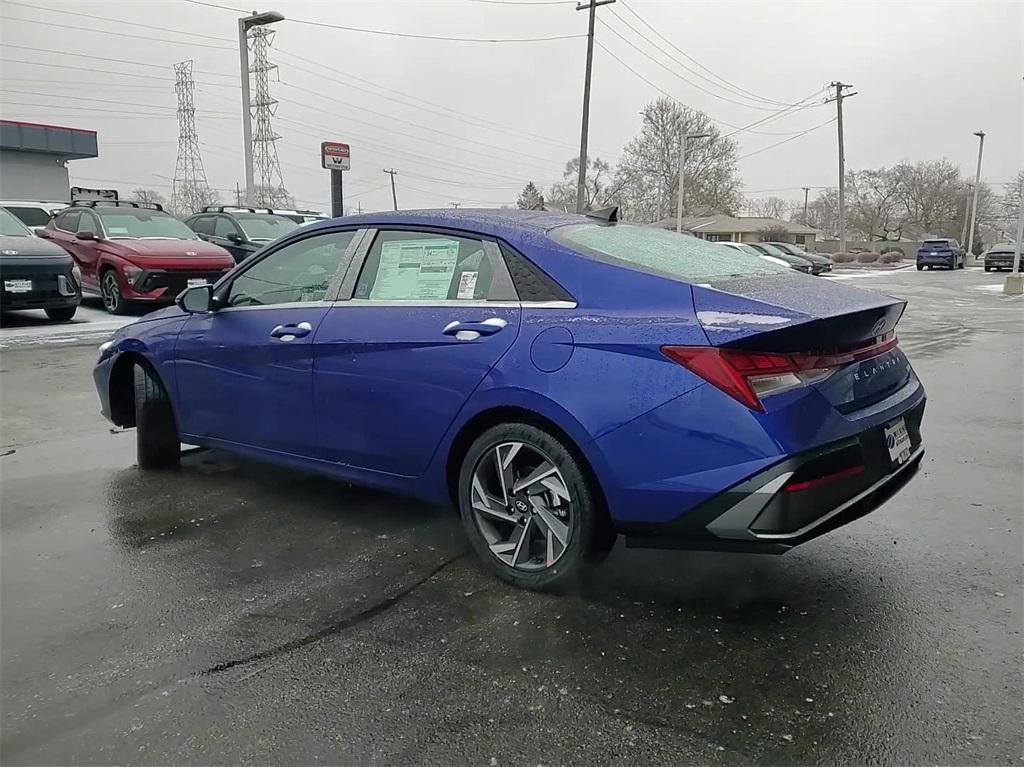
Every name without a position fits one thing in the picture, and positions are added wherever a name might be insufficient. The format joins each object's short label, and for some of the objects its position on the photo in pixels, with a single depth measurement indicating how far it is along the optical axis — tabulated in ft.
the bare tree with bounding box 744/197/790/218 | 354.95
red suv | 37.24
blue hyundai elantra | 8.43
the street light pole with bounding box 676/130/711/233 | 113.25
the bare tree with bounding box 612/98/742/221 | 226.38
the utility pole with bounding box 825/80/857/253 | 158.13
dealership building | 107.76
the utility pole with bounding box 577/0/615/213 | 83.35
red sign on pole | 44.11
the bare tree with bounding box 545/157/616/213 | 247.17
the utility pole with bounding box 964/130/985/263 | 194.29
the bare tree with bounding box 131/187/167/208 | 192.44
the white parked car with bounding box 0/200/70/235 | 49.60
